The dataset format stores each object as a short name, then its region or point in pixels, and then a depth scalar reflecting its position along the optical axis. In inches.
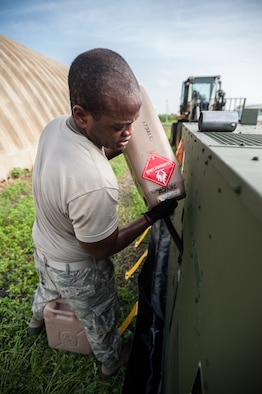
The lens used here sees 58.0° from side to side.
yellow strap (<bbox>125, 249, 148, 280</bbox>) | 112.5
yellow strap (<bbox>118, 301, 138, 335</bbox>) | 86.5
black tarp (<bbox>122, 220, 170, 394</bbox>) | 67.7
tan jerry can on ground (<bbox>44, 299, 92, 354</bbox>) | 71.2
